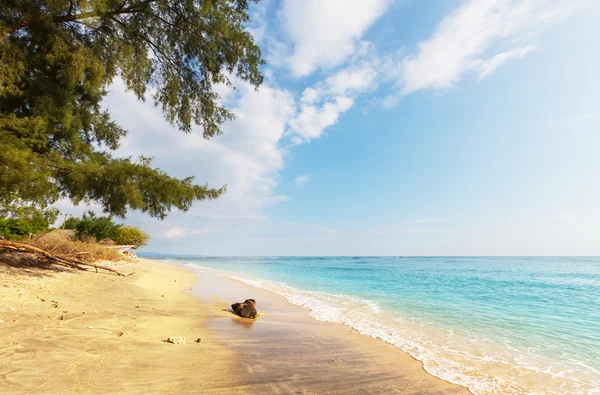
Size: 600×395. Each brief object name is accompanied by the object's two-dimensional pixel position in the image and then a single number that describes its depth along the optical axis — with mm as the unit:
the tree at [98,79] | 6891
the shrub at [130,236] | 33812
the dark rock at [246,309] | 8820
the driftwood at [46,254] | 10505
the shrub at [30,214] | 7038
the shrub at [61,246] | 12752
